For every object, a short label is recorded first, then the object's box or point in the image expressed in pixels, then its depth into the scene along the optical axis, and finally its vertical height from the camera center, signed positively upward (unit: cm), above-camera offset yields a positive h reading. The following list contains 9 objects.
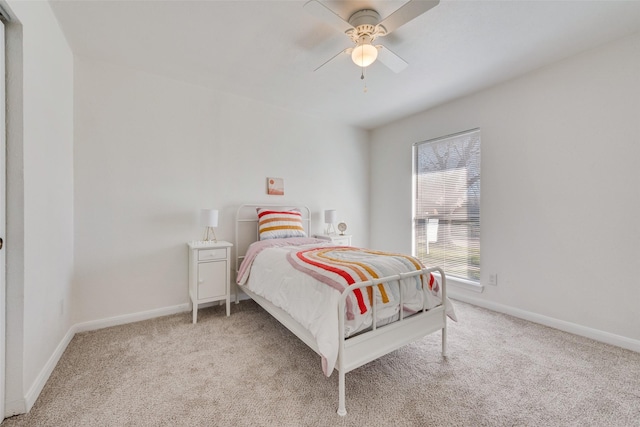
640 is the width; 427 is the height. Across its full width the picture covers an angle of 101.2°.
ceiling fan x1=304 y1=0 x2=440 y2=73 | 160 +128
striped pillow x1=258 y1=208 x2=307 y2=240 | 321 -16
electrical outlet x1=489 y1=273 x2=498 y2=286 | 306 -78
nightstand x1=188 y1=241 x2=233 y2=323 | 269 -64
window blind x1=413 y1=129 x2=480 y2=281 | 331 +13
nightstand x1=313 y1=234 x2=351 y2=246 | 371 -37
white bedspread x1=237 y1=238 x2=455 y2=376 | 154 -63
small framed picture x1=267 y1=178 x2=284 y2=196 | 362 +36
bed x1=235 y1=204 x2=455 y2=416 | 155 -61
